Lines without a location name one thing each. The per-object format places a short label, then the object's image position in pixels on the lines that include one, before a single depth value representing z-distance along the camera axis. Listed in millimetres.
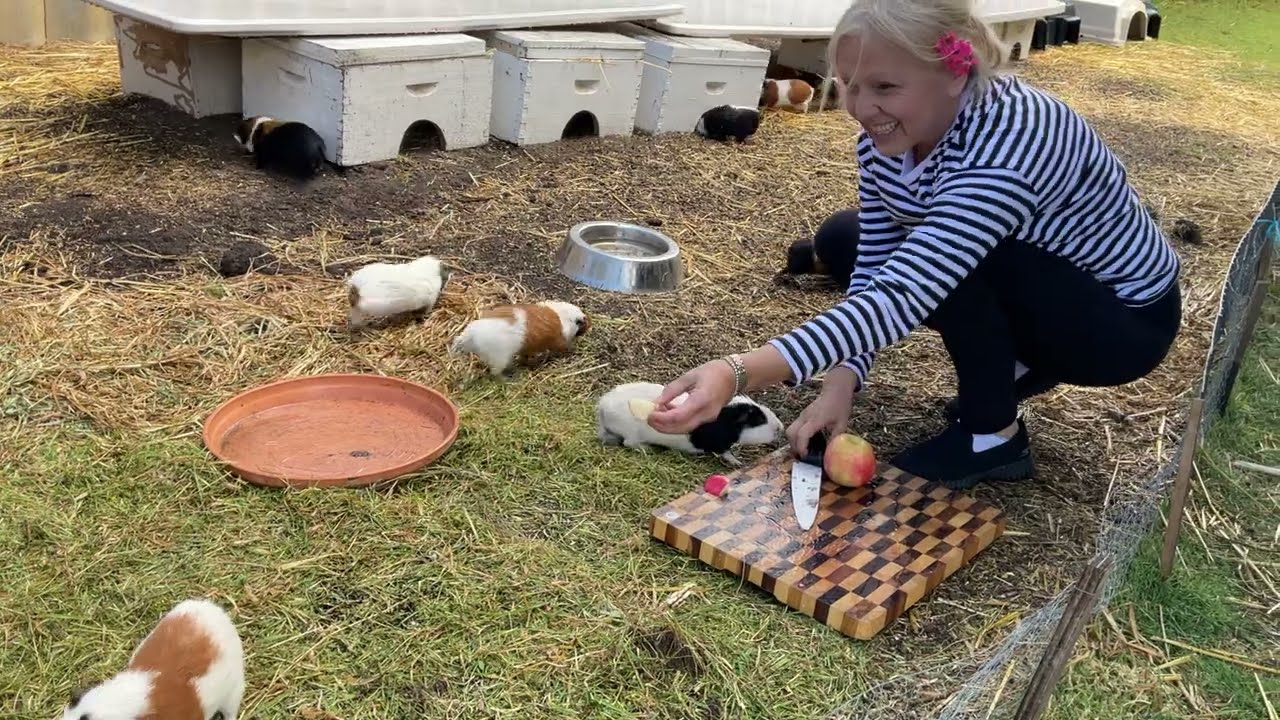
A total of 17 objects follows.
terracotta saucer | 2629
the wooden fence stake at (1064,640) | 1577
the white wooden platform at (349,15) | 4188
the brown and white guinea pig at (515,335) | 3104
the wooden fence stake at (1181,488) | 2119
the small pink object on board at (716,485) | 2561
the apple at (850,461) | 2617
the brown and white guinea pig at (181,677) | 1671
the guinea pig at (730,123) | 5930
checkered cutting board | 2273
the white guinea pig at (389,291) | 3322
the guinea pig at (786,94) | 6754
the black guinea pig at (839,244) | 3219
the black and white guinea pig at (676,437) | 2834
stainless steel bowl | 3933
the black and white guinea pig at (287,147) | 4379
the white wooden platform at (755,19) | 6301
